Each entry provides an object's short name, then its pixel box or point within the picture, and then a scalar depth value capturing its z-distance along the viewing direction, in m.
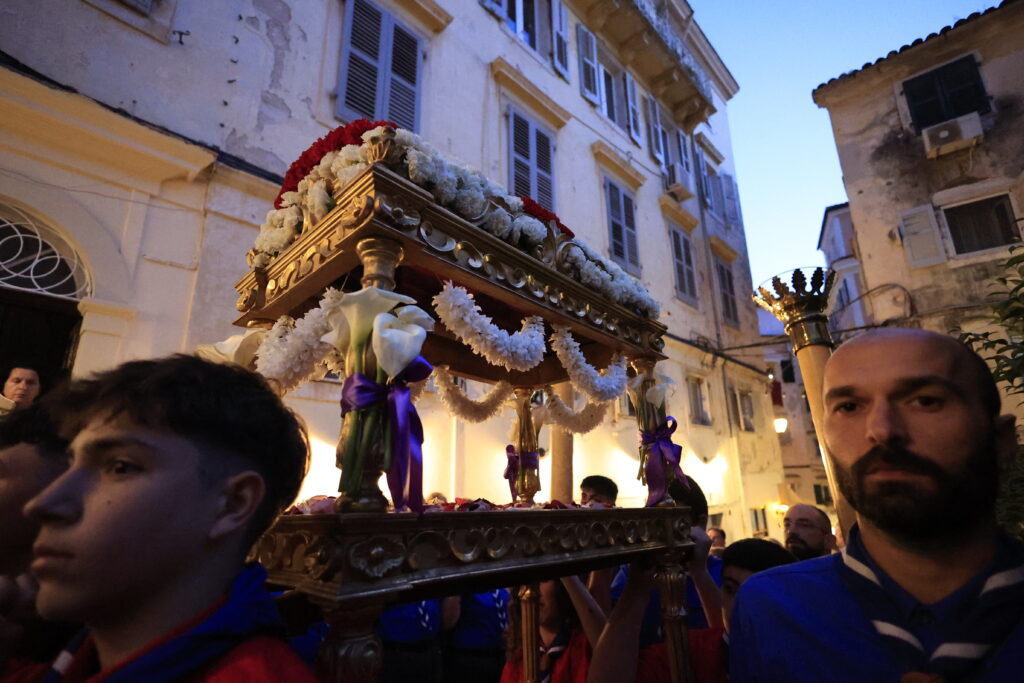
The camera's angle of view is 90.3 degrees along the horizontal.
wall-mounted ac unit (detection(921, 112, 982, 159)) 10.22
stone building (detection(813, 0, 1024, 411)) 9.94
